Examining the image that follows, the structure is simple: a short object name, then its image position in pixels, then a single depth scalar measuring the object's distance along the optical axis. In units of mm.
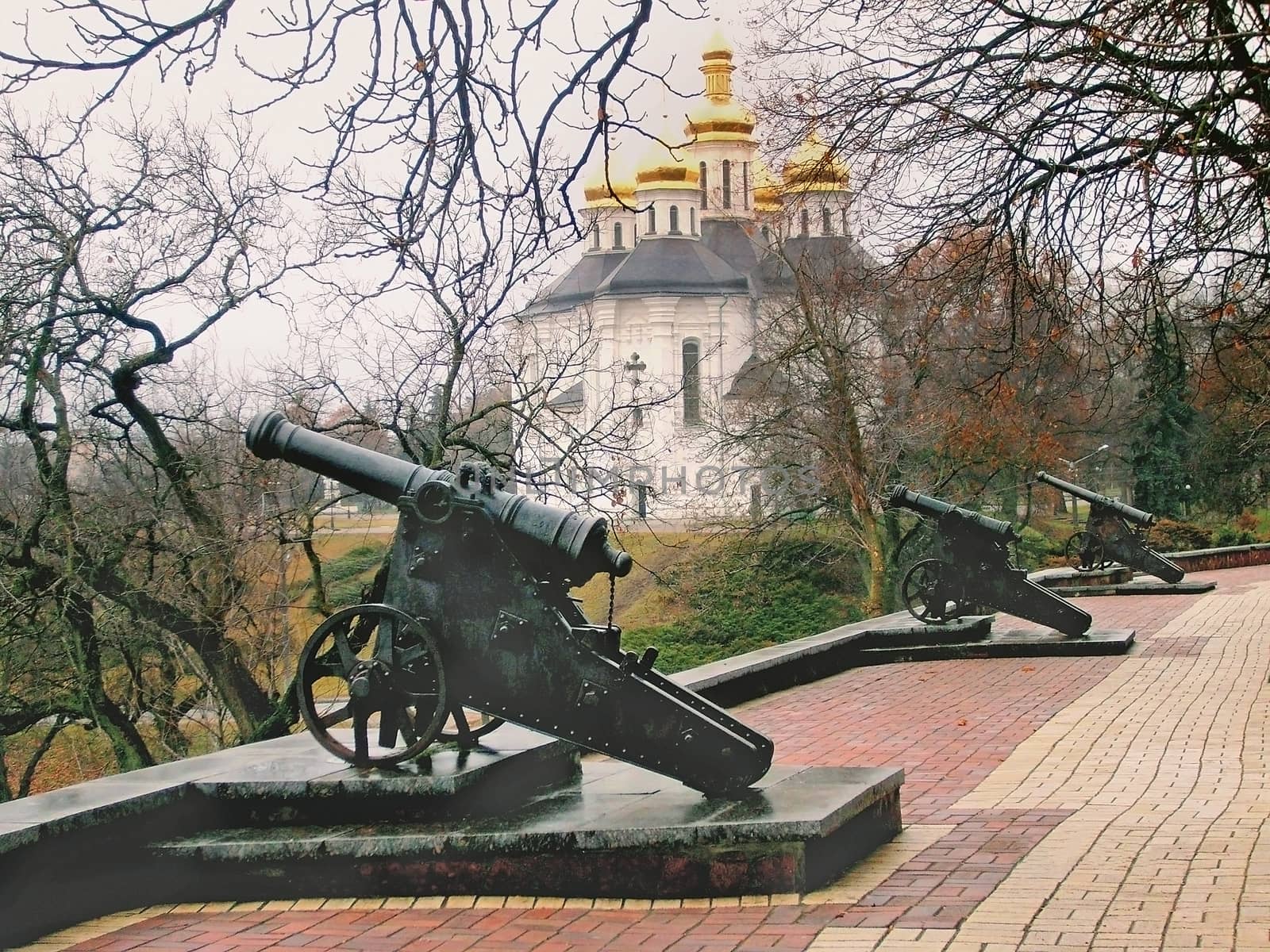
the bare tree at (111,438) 18141
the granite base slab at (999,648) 15742
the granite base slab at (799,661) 11953
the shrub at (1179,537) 38938
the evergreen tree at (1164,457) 51406
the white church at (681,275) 73312
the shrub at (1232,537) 41812
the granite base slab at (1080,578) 26312
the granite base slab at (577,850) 6078
